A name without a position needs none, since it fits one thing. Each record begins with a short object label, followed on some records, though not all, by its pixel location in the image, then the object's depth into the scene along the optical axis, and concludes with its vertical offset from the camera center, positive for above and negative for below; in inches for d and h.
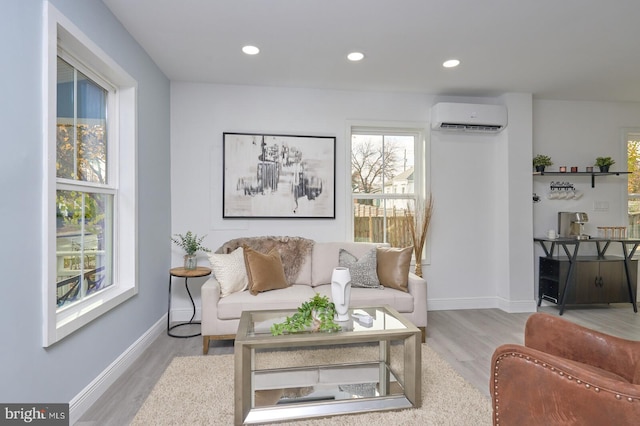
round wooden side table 120.7 -21.8
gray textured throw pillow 123.3 -20.9
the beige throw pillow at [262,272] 114.8 -20.6
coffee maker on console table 157.9 -4.3
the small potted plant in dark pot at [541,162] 159.0 +25.7
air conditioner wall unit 148.5 +45.4
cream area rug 71.5 -45.2
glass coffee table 70.7 -42.2
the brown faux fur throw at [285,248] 130.1 -13.4
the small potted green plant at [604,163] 161.2 +25.5
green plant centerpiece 75.4 -25.1
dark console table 150.8 -29.3
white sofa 107.5 -28.5
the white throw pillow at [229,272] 113.6 -20.4
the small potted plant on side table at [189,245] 127.4 -12.4
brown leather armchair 40.4 -24.6
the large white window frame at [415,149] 152.6 +31.6
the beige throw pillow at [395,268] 122.3 -20.4
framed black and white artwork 143.5 +17.5
